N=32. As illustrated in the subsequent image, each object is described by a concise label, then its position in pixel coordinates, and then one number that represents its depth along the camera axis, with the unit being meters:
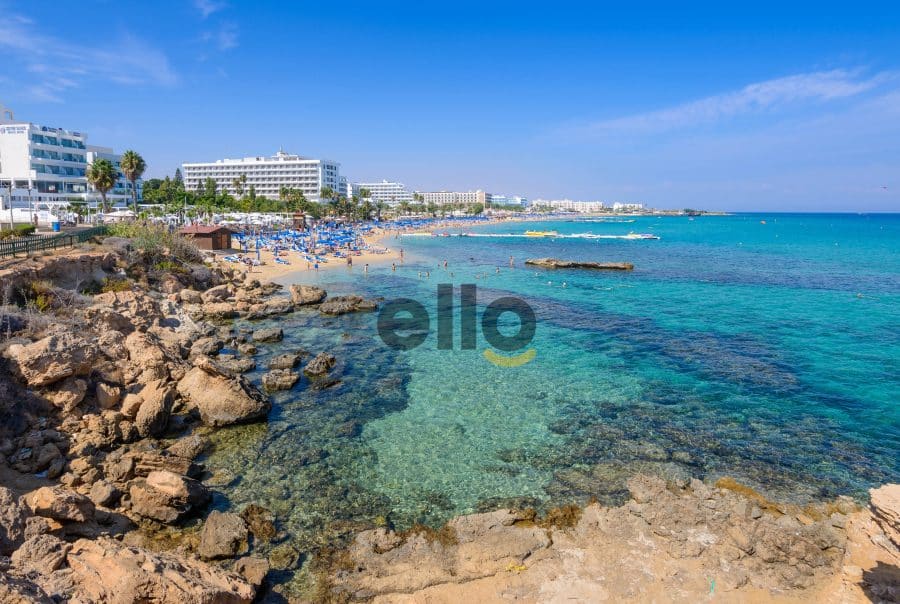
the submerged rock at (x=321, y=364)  18.86
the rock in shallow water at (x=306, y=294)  31.03
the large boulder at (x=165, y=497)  10.02
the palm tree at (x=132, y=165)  52.05
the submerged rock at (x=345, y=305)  29.51
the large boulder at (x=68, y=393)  13.04
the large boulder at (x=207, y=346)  20.34
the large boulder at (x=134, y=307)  20.88
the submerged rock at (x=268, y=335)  22.99
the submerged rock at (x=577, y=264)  52.00
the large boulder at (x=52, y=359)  12.92
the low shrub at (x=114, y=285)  23.27
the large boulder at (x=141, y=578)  6.66
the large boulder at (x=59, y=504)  8.56
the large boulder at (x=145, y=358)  15.49
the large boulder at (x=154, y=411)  13.39
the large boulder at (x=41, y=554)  6.79
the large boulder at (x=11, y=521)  7.40
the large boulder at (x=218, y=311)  27.22
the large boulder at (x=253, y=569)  8.38
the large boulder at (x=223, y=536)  9.13
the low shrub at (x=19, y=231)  26.80
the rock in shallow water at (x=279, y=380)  17.31
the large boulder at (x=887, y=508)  9.04
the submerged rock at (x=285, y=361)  19.30
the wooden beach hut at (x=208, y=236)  46.97
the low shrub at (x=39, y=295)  17.57
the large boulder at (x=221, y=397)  14.52
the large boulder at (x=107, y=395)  13.82
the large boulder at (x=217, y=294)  29.73
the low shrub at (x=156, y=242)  32.28
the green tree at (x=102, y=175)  47.92
